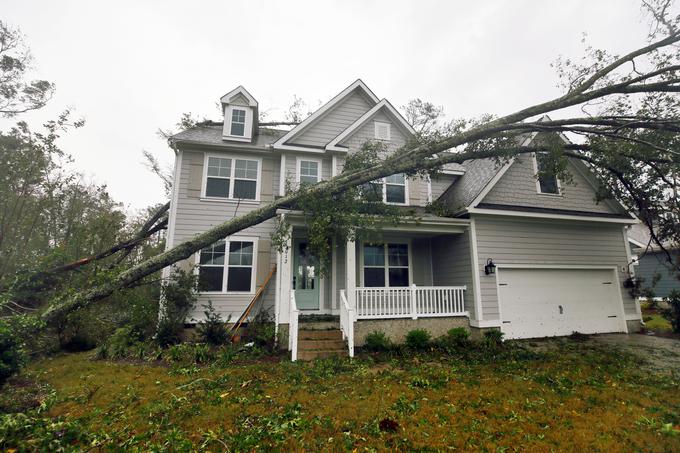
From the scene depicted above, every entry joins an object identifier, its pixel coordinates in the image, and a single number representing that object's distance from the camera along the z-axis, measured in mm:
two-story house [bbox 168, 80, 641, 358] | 8805
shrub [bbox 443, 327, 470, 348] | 8031
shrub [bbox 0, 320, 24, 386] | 4445
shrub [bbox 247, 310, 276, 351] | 7888
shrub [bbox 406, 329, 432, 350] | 7684
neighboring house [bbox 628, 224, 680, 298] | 16484
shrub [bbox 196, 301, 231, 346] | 8289
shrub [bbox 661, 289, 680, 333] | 9664
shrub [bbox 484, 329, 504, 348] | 8164
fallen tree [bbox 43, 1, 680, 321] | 6582
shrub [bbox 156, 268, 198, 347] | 8070
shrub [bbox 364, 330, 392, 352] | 7538
